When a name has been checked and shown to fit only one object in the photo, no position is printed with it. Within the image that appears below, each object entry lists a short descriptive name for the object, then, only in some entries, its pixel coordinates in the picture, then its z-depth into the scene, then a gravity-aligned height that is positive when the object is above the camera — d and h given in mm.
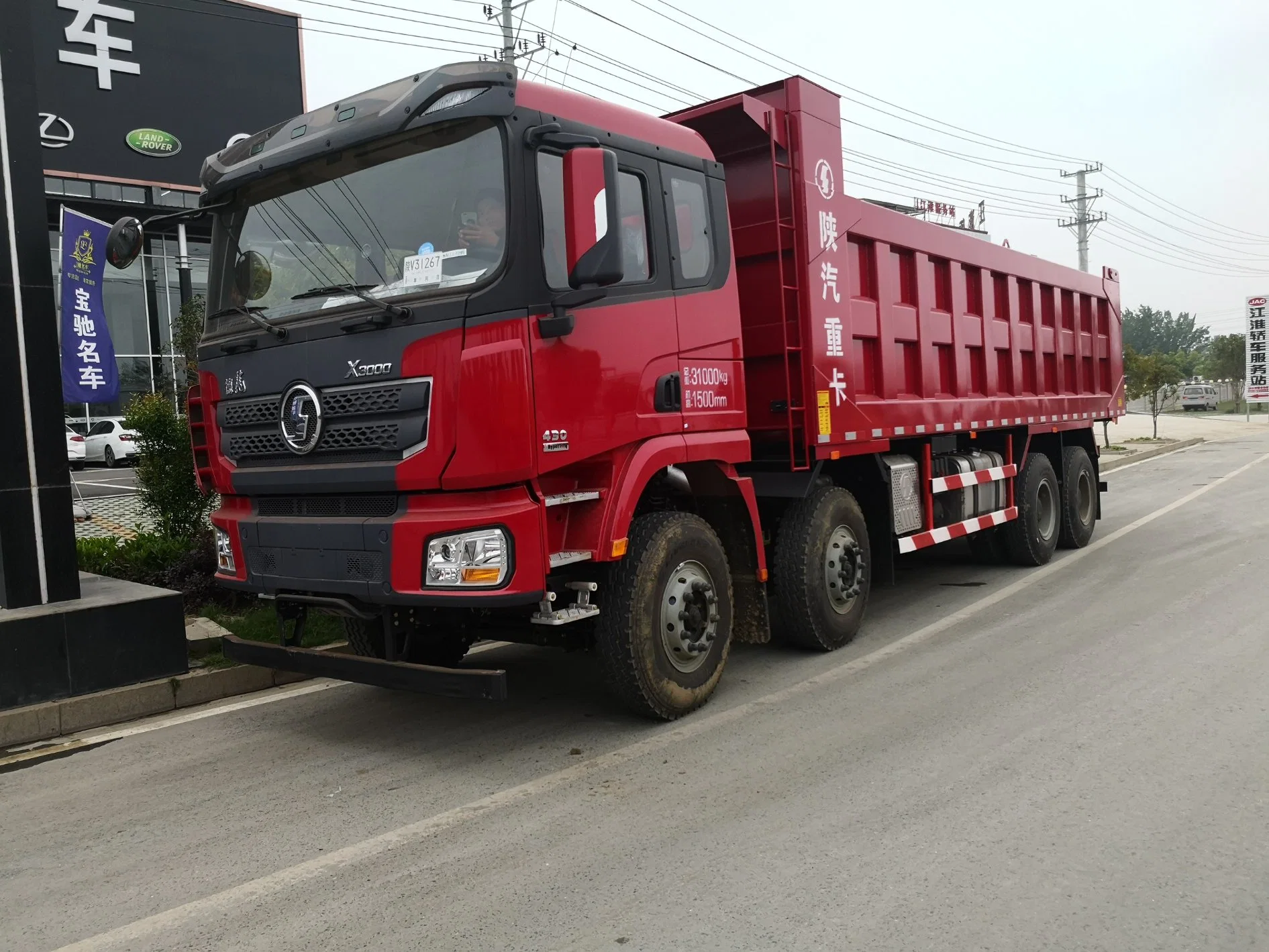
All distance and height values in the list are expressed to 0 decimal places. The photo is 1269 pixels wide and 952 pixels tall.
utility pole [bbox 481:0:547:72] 21719 +8707
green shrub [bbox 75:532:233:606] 7660 -806
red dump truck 4316 +279
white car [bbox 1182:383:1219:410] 57719 -304
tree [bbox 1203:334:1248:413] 71312 +2335
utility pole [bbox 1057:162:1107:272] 50281 +9161
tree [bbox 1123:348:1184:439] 29125 +567
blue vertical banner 7859 +1173
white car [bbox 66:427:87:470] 27375 +424
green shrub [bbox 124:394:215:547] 8453 -126
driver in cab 4344 +914
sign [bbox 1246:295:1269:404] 39938 +1513
